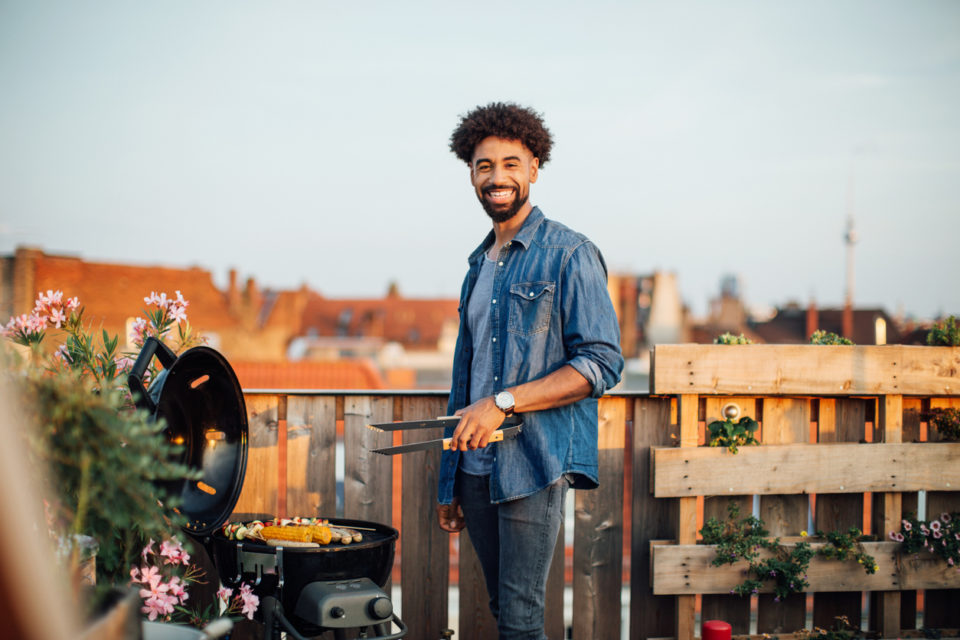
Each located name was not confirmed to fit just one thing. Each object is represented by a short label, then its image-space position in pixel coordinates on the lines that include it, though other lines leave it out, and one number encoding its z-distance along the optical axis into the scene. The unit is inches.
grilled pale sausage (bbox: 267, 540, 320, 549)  92.9
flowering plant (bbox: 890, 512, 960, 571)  126.7
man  88.2
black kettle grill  87.7
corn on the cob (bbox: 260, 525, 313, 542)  96.3
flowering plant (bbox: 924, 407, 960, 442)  129.4
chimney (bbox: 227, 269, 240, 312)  1673.2
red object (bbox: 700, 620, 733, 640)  112.5
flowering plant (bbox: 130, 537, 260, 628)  95.6
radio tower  1130.0
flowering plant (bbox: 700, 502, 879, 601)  122.3
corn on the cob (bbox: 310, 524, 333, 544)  95.9
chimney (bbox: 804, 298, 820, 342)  1386.6
